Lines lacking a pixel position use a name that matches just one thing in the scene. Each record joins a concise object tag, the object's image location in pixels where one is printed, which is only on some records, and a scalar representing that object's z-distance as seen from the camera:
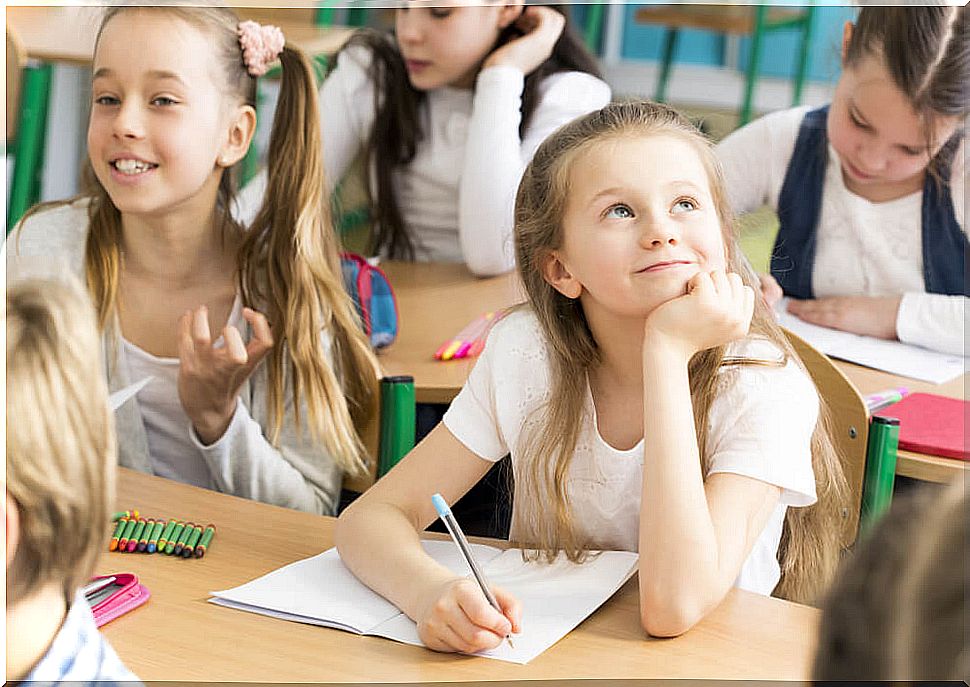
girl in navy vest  2.45
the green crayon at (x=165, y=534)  1.83
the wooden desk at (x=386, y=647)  1.62
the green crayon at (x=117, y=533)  1.83
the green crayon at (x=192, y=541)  1.83
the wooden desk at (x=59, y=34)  3.87
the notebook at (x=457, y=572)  1.69
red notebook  2.12
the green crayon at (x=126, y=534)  1.83
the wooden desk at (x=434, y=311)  2.28
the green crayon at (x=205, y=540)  1.83
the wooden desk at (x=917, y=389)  2.08
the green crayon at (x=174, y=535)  1.83
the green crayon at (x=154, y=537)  1.83
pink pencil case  1.69
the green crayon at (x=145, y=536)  1.83
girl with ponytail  2.12
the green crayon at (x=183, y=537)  1.83
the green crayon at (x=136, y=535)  1.83
